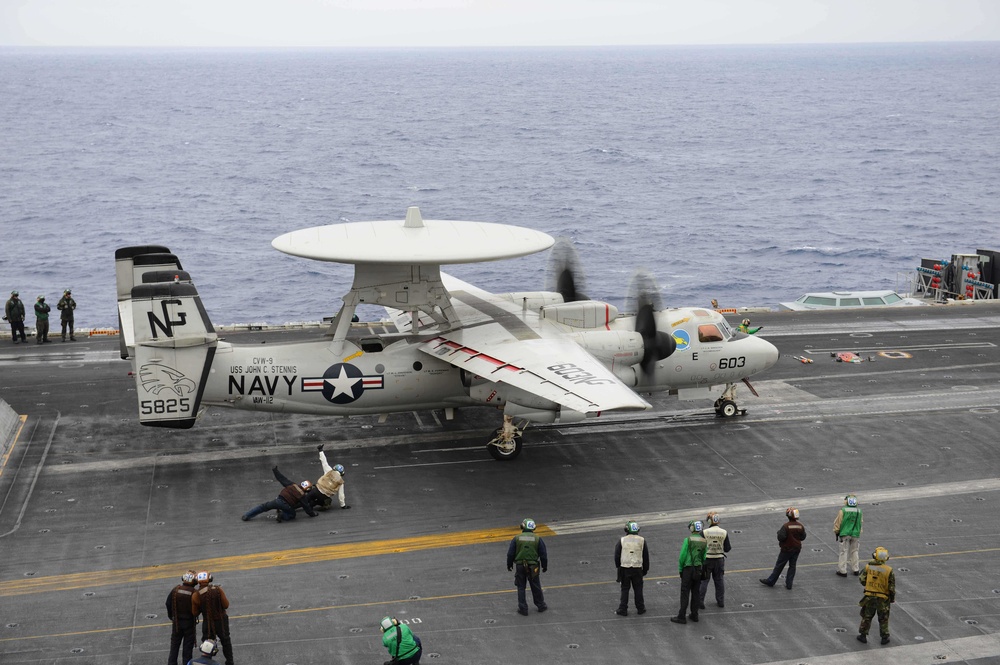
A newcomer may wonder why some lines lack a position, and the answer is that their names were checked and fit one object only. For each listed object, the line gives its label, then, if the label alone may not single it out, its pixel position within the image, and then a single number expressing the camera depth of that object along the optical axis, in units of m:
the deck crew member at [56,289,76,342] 44.25
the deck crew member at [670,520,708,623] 21.23
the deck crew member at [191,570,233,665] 19.36
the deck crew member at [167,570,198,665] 19.31
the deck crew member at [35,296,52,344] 43.88
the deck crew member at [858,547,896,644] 20.42
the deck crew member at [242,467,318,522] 26.97
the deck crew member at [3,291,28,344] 43.38
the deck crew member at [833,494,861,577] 23.42
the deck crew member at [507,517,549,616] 21.50
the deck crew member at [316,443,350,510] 27.38
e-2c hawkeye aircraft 30.00
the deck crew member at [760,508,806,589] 22.58
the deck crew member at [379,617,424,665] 17.80
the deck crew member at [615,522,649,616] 21.42
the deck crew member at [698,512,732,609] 21.75
